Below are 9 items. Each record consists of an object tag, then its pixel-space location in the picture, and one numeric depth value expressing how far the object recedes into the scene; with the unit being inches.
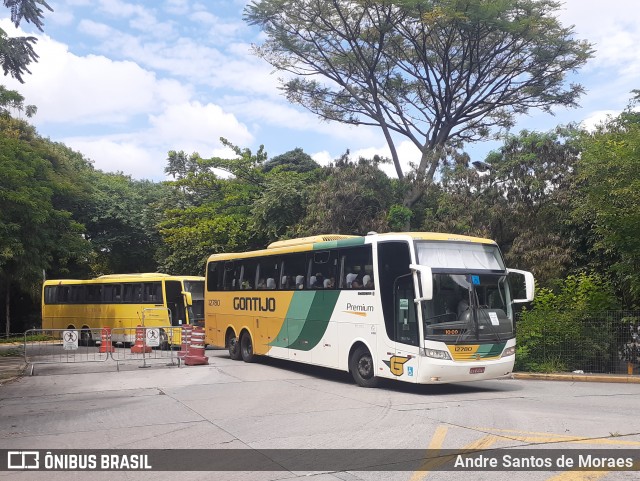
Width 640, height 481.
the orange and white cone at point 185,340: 799.6
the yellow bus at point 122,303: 1066.1
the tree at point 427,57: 1083.9
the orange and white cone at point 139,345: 886.6
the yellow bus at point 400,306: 520.7
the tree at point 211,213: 1406.3
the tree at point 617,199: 652.1
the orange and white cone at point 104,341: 897.3
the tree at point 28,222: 880.9
